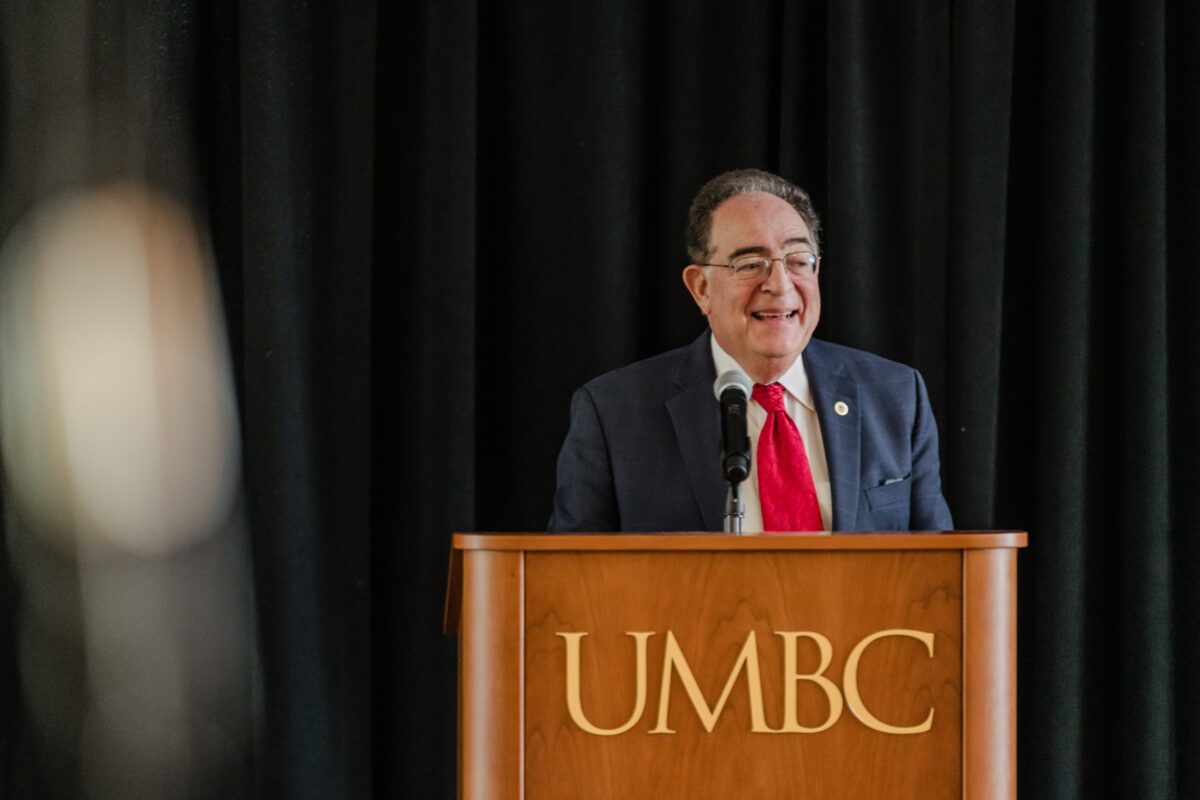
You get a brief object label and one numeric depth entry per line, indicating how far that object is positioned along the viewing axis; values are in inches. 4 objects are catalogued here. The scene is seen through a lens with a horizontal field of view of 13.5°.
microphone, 238.3
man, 267.3
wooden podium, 231.4
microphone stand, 240.0
